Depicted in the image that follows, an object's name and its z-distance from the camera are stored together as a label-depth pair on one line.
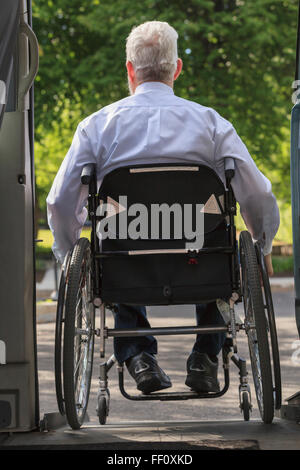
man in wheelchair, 7.92
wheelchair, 7.77
